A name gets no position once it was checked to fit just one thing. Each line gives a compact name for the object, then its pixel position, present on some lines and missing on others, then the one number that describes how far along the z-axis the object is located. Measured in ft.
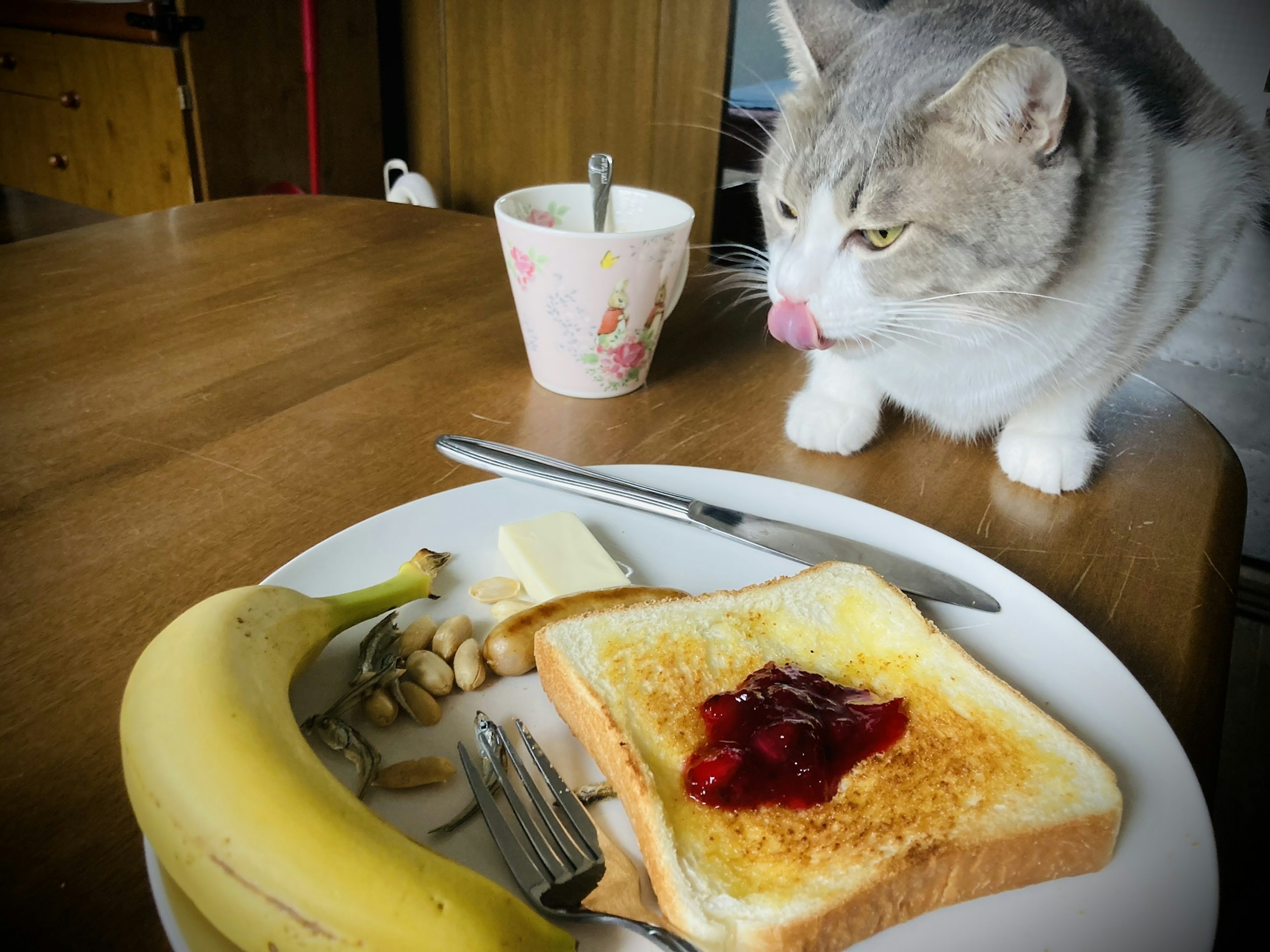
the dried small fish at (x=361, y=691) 1.71
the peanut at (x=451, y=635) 1.91
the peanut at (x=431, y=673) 1.80
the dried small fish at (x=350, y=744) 1.58
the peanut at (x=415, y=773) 1.58
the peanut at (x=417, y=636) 1.89
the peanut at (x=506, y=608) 2.06
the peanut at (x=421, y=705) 1.74
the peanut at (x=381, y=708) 1.71
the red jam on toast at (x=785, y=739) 1.62
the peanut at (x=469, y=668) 1.84
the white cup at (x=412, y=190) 7.75
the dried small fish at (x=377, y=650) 1.80
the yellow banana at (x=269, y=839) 1.16
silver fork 1.37
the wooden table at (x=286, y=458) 1.73
